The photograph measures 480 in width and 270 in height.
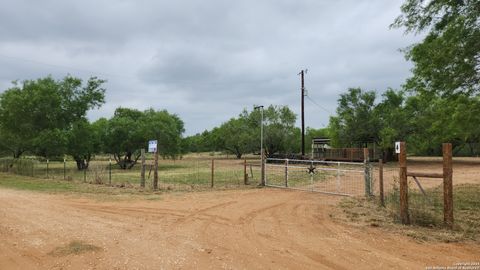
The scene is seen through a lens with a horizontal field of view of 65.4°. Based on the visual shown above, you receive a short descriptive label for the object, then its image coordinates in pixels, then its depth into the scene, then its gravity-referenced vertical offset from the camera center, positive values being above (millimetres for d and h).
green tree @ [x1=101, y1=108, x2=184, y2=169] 37625 +1749
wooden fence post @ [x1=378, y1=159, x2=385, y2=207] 10627 -1168
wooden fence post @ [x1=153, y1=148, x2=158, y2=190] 15919 -1098
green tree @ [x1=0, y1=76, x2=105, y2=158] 28953 +3349
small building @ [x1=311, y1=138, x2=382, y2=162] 38375 -57
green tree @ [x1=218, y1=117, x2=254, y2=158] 49469 +2635
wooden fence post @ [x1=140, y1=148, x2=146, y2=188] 16500 -875
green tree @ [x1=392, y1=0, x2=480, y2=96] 9812 +2937
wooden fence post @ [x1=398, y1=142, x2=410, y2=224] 8273 -949
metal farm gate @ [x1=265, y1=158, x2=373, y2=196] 13739 -1460
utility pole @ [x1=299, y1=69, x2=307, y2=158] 35147 +5198
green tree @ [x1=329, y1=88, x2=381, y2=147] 40056 +3536
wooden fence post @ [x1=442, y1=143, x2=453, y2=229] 7719 -643
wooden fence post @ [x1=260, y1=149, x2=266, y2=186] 17500 -899
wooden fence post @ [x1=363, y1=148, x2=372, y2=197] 12748 -807
